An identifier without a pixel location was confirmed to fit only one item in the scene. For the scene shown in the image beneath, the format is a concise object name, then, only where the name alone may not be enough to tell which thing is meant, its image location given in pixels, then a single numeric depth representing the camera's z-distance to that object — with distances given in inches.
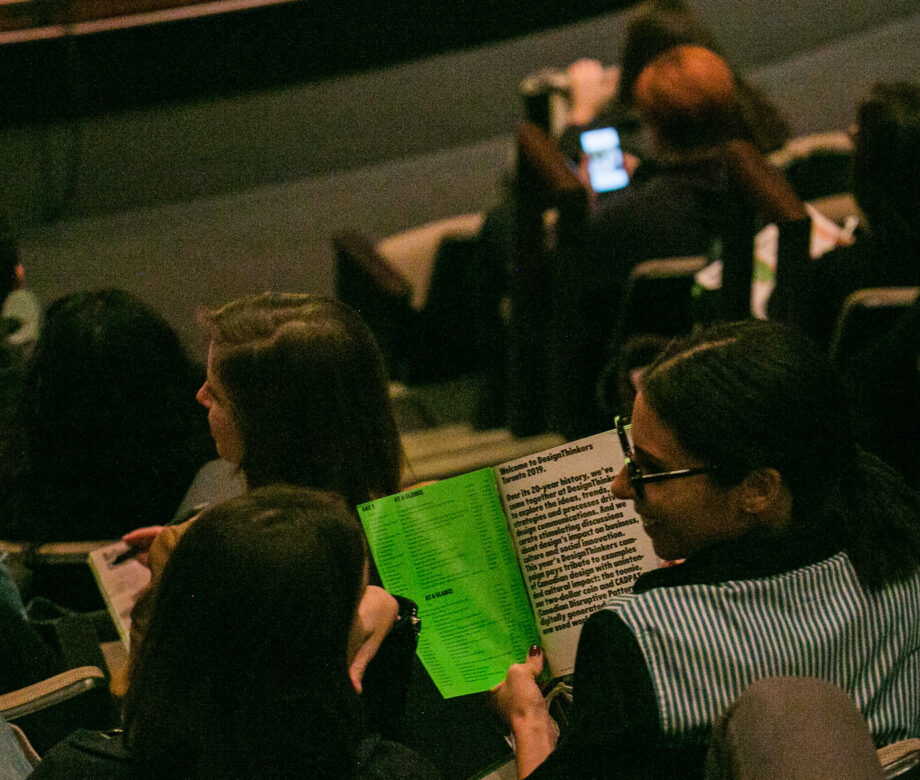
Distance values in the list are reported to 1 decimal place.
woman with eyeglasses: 213.5
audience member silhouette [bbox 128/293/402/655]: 226.2
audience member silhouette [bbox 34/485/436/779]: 213.4
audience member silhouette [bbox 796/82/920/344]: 252.9
